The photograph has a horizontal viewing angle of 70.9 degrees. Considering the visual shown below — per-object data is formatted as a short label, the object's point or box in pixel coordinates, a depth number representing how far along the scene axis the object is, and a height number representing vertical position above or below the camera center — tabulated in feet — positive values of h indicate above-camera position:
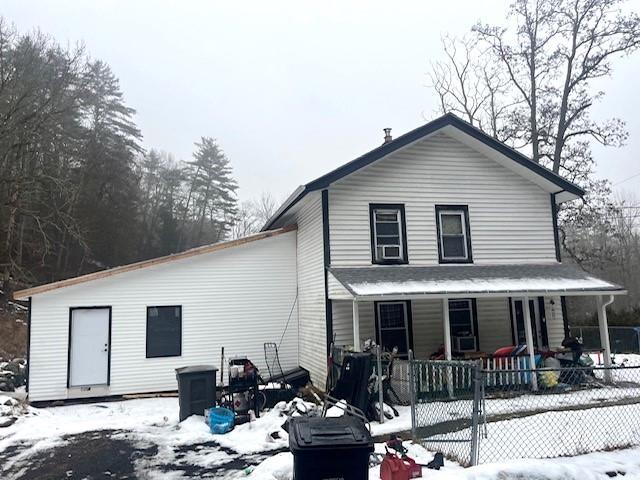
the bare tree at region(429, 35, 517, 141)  73.15 +34.87
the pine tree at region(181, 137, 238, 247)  123.65 +29.34
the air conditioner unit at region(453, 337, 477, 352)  37.22 -4.27
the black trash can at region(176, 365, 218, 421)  27.78 -5.56
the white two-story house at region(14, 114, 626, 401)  34.76 +1.25
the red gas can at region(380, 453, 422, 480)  14.12 -5.50
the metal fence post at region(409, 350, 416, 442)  19.77 -4.46
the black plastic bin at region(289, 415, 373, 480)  11.50 -4.03
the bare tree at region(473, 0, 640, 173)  62.08 +32.42
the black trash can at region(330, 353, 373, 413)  24.16 -4.51
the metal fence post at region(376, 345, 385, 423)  25.36 -5.59
